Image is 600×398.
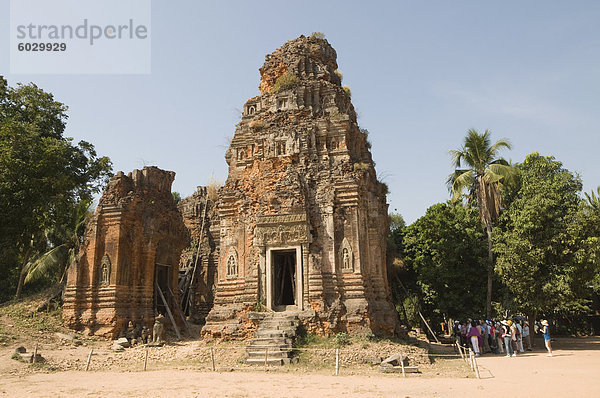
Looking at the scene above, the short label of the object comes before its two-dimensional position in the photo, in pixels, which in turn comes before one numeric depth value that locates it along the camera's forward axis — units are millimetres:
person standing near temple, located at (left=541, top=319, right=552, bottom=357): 16552
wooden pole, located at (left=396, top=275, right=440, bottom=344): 23400
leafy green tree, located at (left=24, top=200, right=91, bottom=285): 24781
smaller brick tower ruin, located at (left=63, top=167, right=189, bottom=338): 18859
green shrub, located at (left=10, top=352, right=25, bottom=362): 13890
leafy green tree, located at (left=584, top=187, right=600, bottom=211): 28958
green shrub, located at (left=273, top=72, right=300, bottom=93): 18672
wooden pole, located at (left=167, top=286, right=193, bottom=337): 21625
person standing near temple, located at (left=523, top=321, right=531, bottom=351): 19312
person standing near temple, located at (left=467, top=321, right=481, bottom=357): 17484
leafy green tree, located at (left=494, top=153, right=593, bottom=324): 18547
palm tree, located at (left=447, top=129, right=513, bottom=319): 21609
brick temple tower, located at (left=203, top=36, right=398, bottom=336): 15359
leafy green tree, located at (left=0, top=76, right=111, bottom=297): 19219
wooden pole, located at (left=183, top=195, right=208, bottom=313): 27281
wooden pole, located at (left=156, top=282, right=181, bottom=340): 20156
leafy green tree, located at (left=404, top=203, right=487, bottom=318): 21500
